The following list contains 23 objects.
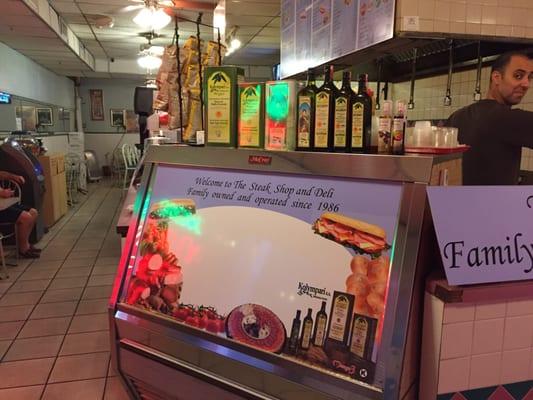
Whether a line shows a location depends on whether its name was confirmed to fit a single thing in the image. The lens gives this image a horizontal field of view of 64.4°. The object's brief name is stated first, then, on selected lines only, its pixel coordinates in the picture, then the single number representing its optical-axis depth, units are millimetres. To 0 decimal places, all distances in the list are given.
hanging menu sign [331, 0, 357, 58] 2824
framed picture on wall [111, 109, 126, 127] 12453
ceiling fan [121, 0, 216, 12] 4632
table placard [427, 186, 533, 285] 1100
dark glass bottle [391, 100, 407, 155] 1310
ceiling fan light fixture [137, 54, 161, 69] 7625
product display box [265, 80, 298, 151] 1460
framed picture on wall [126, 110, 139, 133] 12521
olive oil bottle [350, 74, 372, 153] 1361
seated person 4906
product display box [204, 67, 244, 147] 1599
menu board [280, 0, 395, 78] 2494
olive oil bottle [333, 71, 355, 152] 1368
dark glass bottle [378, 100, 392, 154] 1333
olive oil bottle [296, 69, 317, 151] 1417
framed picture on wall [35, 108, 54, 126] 8262
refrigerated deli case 1114
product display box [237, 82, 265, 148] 1540
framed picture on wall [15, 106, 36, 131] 7109
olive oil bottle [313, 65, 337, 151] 1381
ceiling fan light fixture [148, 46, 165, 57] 7855
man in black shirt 2002
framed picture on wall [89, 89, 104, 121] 12375
